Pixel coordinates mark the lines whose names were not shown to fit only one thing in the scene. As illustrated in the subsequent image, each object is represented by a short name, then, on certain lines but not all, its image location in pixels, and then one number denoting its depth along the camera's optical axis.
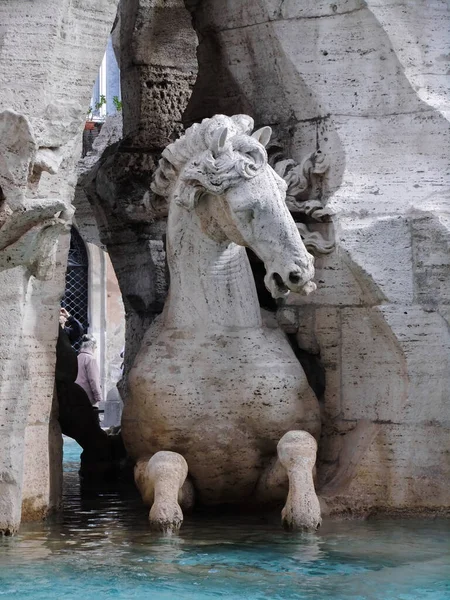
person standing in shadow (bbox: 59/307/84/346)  14.29
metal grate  20.36
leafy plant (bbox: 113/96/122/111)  16.28
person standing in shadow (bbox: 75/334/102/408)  12.56
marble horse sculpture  7.84
